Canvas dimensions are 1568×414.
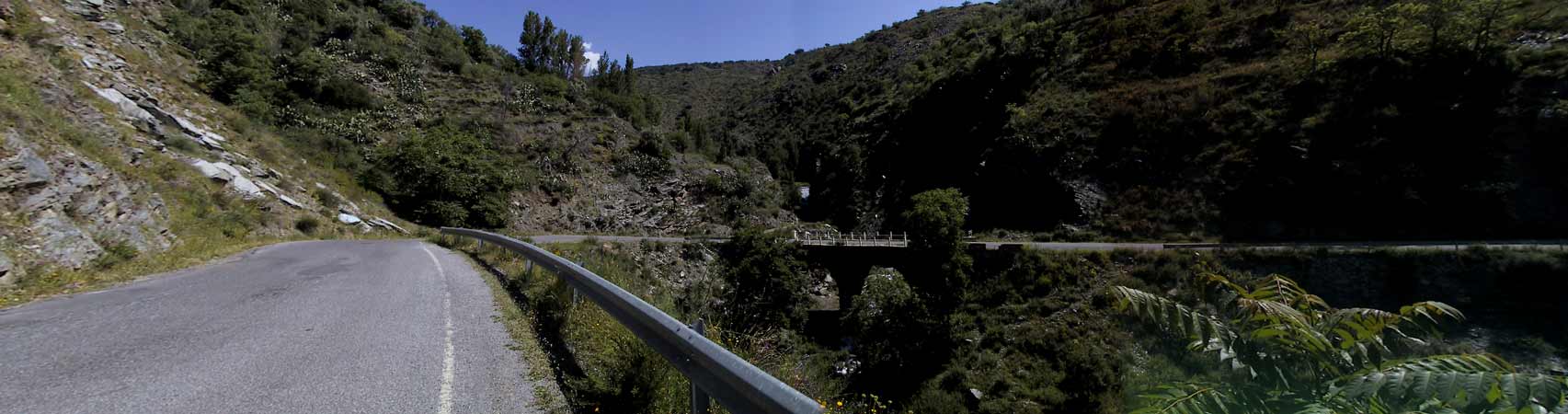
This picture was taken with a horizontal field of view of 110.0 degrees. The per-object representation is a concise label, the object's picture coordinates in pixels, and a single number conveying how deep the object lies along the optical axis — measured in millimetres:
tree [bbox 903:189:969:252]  34406
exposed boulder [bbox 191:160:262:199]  17969
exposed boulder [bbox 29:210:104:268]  7981
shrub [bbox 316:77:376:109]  40250
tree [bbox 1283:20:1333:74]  38312
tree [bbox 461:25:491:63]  60312
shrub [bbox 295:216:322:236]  19391
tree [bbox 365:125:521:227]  32656
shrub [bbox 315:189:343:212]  23953
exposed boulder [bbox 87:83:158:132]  18891
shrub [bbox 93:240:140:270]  8673
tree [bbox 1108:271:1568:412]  1429
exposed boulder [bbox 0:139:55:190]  8250
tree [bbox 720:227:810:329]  33438
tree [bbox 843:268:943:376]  29094
